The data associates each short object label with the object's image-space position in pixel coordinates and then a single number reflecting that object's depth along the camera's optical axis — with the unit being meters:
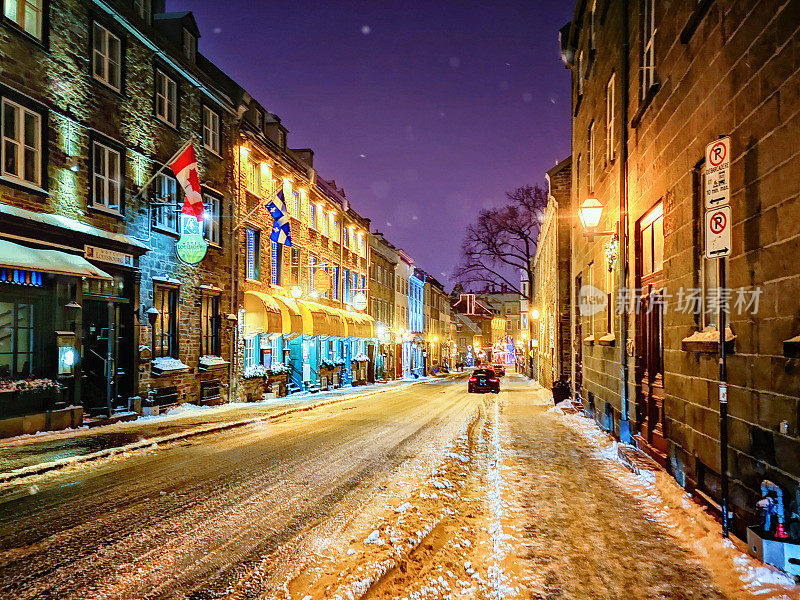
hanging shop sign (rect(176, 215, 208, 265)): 16.78
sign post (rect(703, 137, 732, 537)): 5.11
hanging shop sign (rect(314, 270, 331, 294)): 29.97
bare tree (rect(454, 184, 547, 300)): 45.06
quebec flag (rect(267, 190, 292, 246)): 20.52
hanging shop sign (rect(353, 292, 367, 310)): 35.91
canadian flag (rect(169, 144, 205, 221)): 15.23
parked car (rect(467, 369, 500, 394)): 30.25
